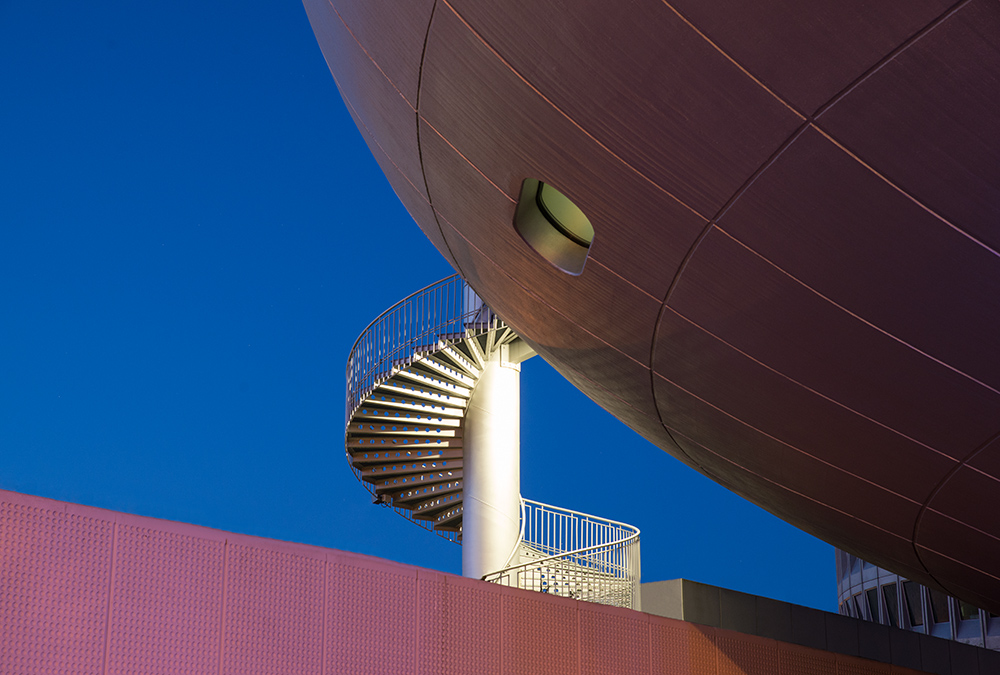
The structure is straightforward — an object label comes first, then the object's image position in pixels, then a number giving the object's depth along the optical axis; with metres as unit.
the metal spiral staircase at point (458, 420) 18.67
